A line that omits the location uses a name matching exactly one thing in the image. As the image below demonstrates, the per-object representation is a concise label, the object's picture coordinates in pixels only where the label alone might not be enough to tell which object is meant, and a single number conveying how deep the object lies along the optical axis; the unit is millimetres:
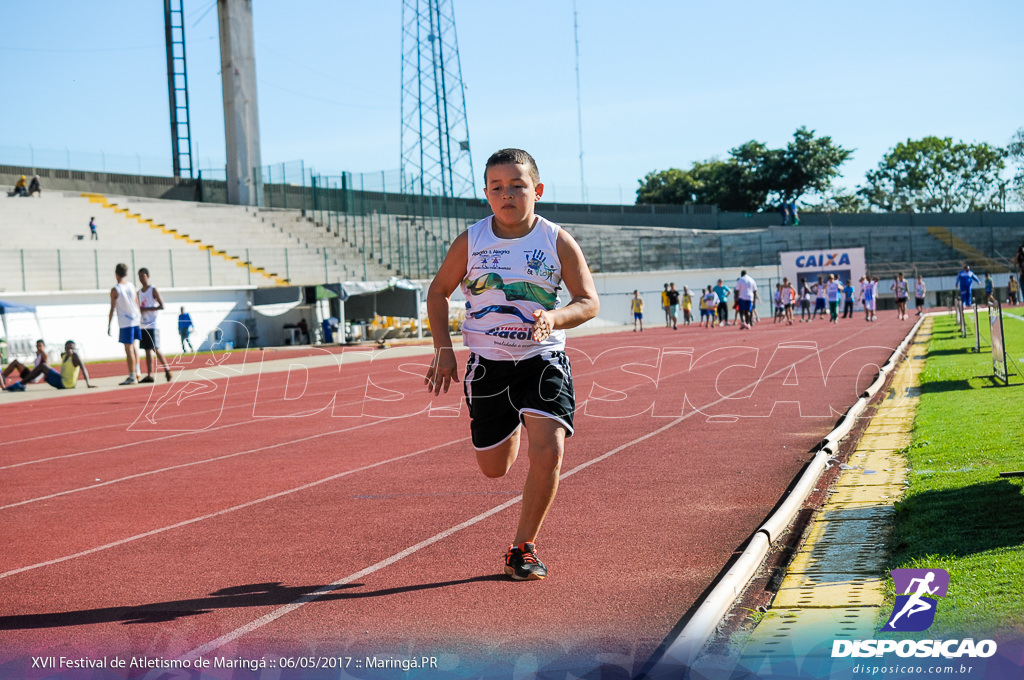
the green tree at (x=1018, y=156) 86812
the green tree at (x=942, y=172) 89812
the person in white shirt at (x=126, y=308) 16797
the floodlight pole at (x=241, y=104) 49406
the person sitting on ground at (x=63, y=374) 19109
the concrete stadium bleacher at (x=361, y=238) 38594
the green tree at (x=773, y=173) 84688
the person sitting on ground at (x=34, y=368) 19281
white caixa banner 51562
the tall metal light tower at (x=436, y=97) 57844
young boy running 4531
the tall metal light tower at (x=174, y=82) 58438
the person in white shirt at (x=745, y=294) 33938
